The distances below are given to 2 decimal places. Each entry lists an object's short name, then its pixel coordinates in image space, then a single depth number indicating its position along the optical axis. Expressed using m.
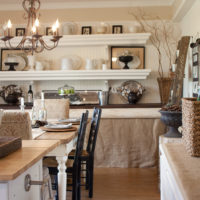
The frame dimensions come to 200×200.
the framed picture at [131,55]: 5.68
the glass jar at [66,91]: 5.41
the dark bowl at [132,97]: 5.33
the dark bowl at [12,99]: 5.50
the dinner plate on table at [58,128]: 2.96
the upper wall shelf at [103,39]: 5.38
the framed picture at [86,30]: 5.66
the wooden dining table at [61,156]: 2.48
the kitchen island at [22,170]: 1.03
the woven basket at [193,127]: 1.27
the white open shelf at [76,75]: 5.36
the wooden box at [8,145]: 1.23
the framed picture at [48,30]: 5.71
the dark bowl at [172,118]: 3.07
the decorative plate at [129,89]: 5.41
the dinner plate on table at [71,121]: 3.58
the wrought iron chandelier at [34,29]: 3.17
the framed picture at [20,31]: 5.77
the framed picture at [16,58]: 5.79
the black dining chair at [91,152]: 3.36
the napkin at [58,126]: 3.00
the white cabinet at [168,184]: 1.03
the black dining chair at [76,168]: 2.70
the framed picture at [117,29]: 5.62
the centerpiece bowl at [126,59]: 5.46
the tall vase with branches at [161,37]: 5.59
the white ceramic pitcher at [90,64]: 5.49
